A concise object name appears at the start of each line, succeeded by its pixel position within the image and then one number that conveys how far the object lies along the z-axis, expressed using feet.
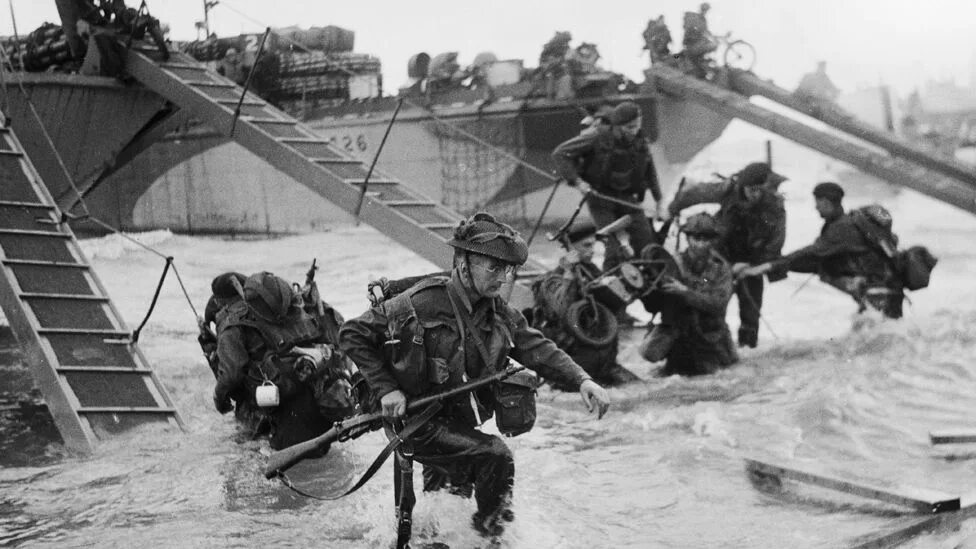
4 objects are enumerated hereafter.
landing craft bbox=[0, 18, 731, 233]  69.05
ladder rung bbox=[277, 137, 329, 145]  40.93
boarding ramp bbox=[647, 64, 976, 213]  52.42
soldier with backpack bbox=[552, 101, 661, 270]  38.34
